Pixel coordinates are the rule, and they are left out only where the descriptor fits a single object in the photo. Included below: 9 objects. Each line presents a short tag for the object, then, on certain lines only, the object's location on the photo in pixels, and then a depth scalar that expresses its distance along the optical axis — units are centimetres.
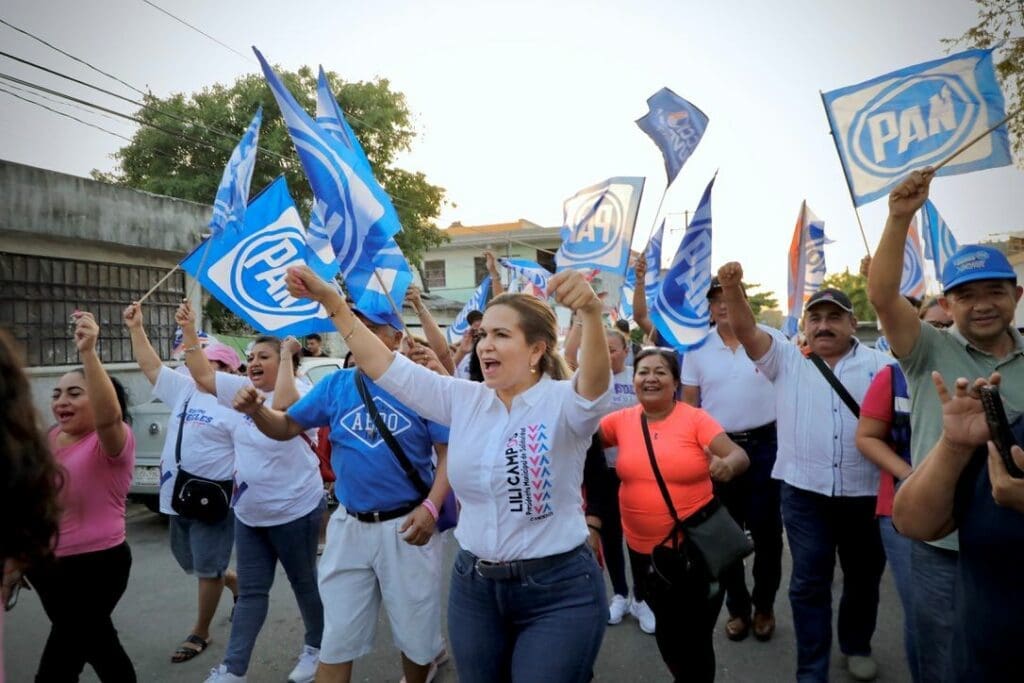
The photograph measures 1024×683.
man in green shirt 252
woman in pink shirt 318
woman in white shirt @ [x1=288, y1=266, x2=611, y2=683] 246
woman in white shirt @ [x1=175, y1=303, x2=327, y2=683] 397
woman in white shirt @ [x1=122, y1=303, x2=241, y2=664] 449
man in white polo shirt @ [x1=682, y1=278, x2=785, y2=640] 462
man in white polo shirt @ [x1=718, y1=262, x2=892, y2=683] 372
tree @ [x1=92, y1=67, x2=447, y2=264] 1816
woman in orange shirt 338
